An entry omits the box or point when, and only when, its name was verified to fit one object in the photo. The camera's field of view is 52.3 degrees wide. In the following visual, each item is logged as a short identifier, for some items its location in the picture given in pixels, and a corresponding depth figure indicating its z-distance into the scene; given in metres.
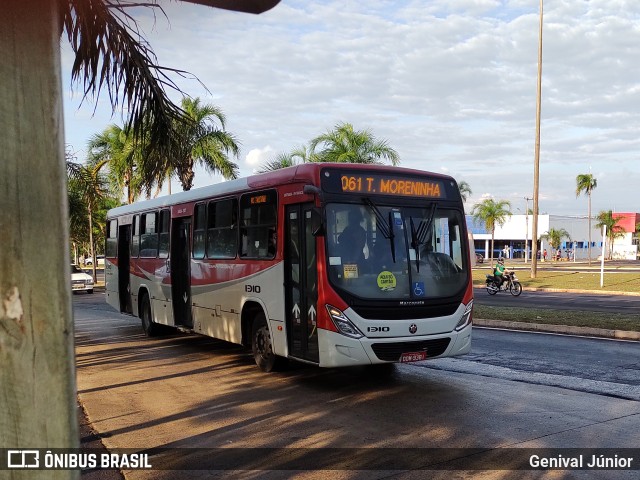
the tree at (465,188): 59.87
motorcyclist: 28.22
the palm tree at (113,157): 28.70
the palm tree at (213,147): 24.95
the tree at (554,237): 86.00
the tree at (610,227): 81.38
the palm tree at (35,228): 2.07
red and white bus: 8.36
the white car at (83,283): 33.08
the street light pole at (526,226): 77.34
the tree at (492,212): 78.19
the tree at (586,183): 67.14
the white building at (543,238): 89.19
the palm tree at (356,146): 27.42
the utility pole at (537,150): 34.25
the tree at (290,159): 27.27
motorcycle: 27.75
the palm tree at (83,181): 13.05
